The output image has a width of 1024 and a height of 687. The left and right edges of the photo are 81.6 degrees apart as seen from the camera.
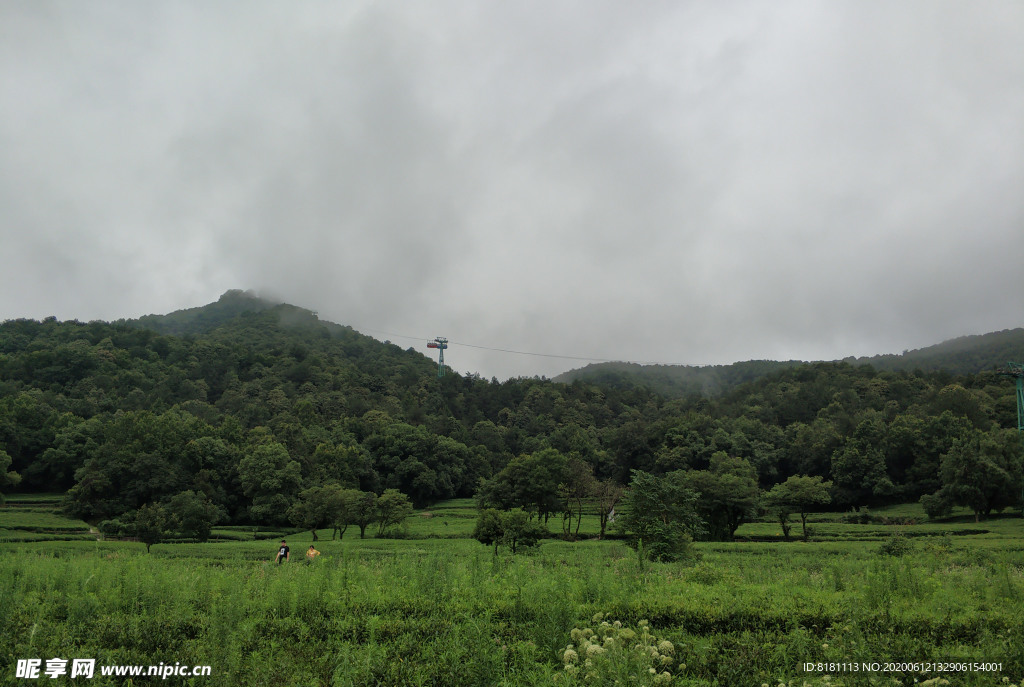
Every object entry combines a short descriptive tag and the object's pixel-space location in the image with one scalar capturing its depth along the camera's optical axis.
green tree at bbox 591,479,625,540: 47.84
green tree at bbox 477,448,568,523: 50.62
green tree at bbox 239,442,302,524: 54.00
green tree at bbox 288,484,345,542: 45.84
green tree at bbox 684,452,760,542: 41.46
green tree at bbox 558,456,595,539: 50.91
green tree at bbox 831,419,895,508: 61.84
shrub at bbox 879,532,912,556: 22.91
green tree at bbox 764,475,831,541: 44.72
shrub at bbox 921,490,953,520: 47.75
